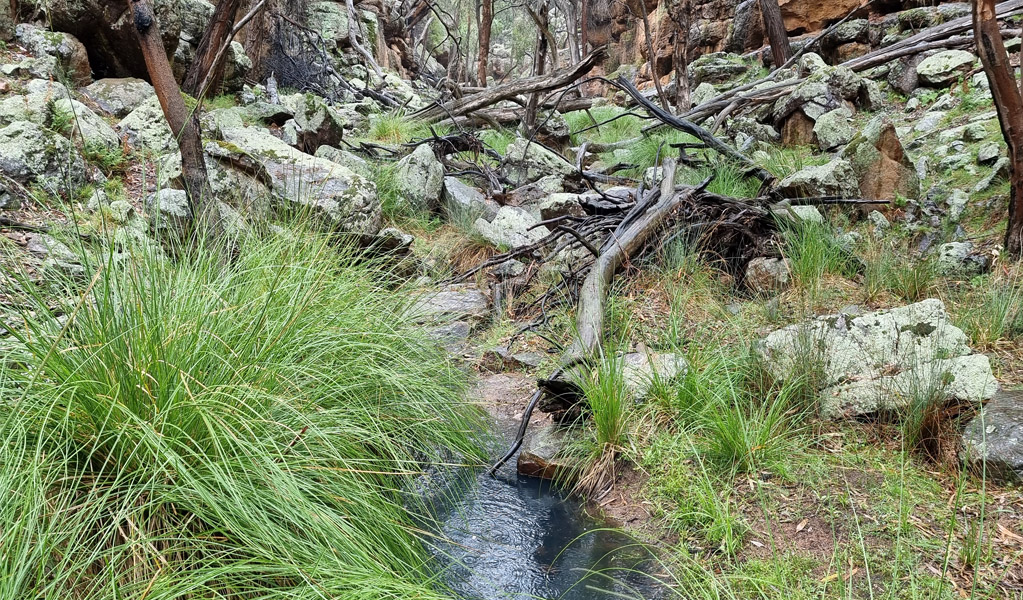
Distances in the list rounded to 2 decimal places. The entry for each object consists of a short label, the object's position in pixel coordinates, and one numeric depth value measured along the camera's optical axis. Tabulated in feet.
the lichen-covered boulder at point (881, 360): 9.14
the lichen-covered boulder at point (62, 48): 21.43
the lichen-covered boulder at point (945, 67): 26.71
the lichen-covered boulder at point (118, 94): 21.85
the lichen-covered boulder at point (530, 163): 26.48
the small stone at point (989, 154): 19.11
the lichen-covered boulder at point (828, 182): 17.88
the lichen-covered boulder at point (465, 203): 22.20
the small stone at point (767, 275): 14.87
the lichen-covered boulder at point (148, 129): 19.27
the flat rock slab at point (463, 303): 16.43
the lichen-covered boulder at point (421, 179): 22.59
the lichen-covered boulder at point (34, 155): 15.51
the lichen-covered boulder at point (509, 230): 19.77
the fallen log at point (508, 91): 23.61
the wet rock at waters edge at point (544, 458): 10.44
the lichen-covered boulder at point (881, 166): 18.89
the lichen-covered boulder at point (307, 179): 18.21
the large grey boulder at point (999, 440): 8.01
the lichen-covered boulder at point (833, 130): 23.25
